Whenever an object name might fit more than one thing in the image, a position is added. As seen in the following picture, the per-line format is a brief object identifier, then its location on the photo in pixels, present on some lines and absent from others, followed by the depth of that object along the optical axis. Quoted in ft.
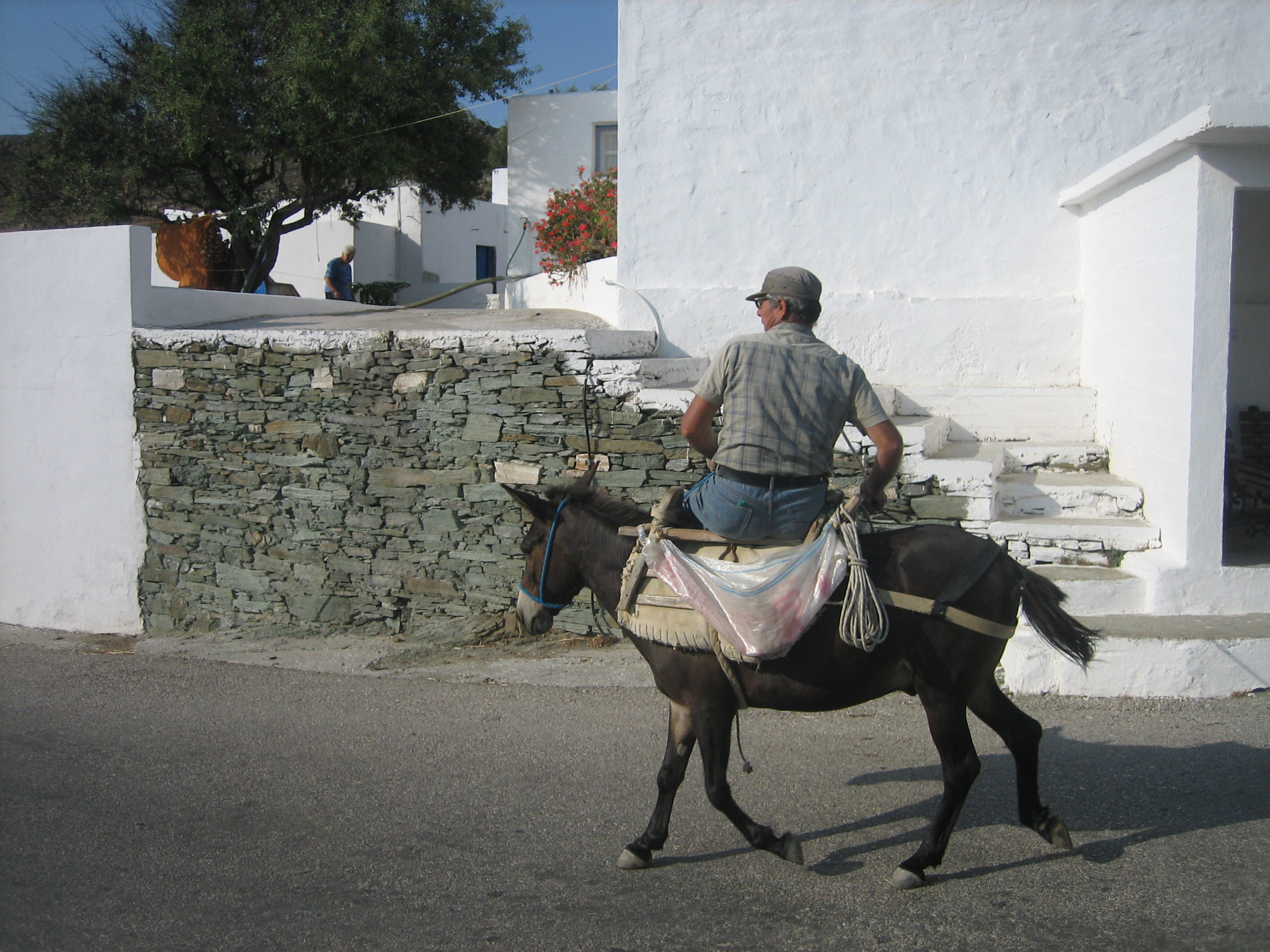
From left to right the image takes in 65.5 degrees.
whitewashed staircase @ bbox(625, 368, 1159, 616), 20.75
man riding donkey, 11.59
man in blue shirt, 51.85
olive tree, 44.06
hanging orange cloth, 38.99
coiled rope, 11.20
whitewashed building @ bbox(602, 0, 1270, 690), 26.03
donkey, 11.59
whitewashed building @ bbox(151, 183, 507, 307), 67.26
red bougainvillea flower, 32.53
